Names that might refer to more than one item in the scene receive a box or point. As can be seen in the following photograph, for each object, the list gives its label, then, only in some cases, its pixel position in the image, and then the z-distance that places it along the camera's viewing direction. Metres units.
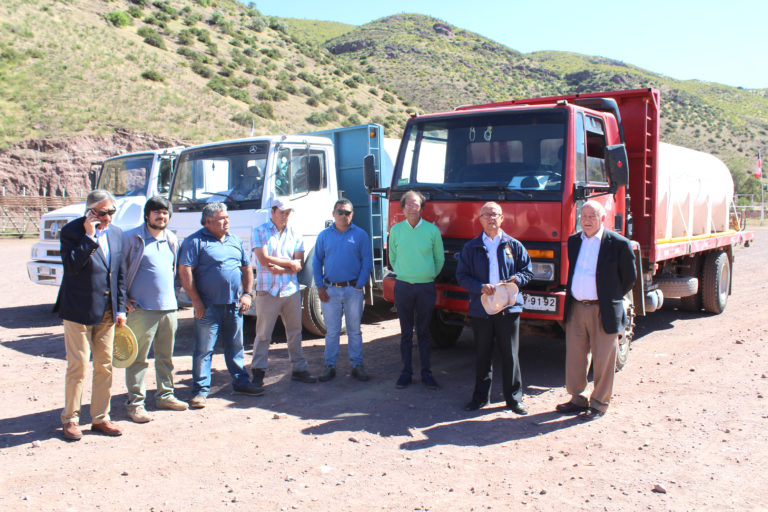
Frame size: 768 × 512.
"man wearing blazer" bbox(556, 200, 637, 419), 5.18
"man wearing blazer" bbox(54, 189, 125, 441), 4.75
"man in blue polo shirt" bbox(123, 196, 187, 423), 5.23
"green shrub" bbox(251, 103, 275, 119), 37.22
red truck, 5.79
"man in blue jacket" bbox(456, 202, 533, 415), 5.41
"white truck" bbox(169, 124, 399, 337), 7.79
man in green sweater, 5.99
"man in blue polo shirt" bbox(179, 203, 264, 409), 5.62
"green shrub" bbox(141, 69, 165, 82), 35.75
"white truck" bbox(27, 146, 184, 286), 9.80
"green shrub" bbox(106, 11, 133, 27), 42.34
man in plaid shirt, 6.21
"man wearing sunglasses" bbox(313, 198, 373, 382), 6.41
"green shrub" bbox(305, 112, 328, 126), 39.25
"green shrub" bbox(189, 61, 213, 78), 40.53
